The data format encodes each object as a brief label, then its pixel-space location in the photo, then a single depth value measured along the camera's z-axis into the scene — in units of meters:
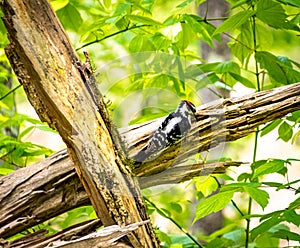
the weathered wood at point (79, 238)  5.45
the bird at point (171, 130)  5.49
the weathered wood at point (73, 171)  5.51
